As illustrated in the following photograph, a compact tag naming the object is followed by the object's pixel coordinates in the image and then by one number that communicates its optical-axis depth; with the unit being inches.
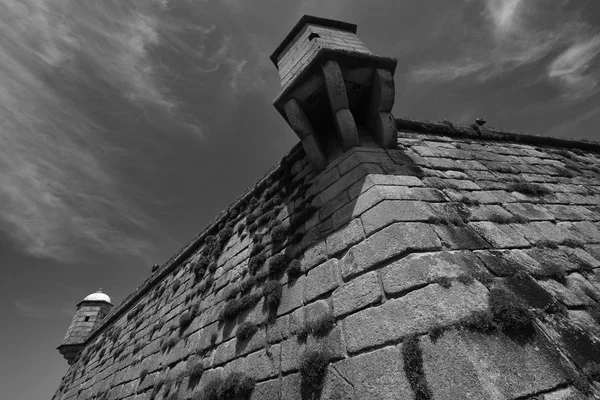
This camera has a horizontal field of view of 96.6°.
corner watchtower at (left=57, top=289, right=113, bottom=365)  542.3
